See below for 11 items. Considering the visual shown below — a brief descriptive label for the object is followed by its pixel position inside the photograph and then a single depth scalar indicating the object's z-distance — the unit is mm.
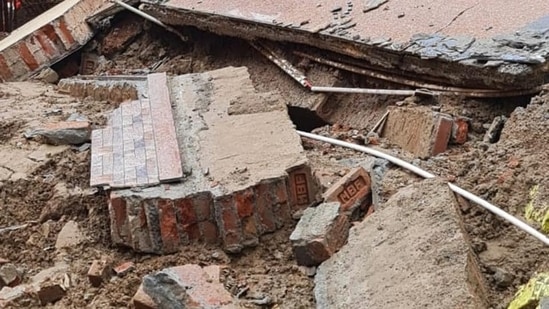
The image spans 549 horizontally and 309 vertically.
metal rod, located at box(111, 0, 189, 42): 5910
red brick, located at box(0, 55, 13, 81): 5668
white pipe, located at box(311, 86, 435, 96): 4048
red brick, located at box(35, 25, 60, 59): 5875
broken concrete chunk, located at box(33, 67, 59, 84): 5801
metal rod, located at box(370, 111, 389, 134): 4047
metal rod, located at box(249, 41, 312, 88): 4668
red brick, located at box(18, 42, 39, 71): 5766
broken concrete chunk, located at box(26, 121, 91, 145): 3994
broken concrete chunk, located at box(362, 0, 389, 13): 4591
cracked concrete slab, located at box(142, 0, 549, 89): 3646
